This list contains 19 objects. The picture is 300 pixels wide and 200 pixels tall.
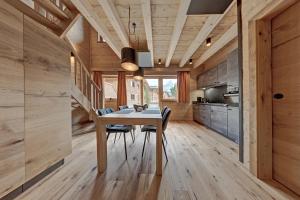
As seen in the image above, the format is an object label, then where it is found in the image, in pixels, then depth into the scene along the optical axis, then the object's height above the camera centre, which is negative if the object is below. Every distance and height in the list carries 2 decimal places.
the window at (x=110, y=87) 5.70 +0.63
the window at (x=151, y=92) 5.65 +0.38
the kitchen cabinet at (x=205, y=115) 3.94 -0.54
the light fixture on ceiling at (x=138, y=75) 3.55 +0.75
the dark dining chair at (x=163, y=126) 1.91 -0.43
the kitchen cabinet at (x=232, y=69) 2.74 +0.75
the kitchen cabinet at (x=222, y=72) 3.28 +0.80
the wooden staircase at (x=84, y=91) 3.06 +0.29
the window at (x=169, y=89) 5.61 +0.51
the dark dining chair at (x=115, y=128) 2.10 -0.52
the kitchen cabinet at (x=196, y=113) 4.79 -0.56
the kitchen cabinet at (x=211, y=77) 3.79 +0.79
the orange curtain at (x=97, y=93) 4.33 +0.25
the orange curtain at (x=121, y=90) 5.33 +0.44
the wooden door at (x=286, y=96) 1.23 +0.04
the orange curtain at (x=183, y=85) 5.24 +0.65
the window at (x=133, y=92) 5.68 +0.39
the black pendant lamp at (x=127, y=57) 2.11 +0.79
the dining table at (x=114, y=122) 1.61 -0.36
